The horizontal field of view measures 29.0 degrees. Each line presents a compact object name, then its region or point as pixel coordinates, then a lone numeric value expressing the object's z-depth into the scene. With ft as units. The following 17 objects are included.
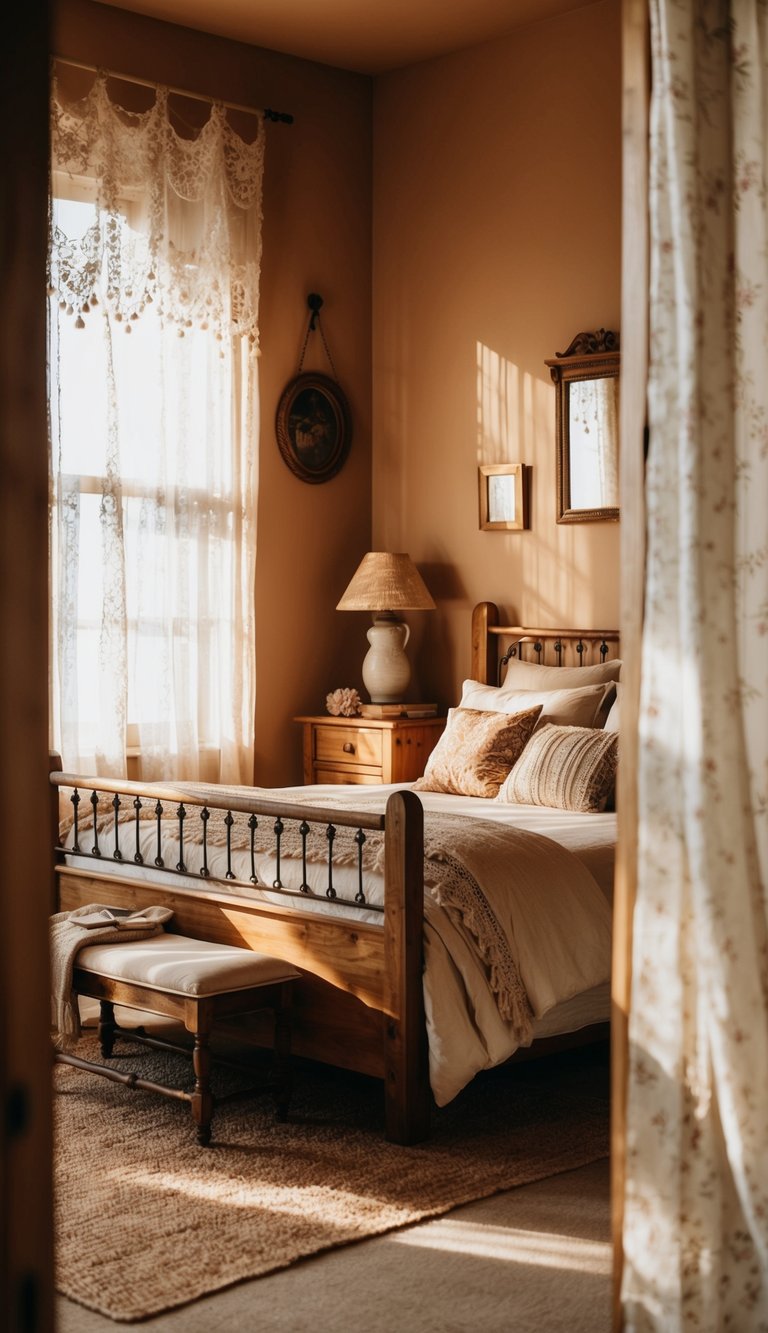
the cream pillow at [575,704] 16.63
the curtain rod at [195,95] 17.76
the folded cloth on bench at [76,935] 12.66
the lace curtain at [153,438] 17.63
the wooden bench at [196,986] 11.62
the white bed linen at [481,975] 11.47
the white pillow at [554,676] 17.34
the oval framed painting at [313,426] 20.43
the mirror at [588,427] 18.37
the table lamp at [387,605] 19.51
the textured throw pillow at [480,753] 16.58
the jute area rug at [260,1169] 9.61
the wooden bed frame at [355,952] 11.52
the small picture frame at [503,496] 19.51
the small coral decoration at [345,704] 20.07
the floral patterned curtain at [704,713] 7.11
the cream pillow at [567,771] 15.39
